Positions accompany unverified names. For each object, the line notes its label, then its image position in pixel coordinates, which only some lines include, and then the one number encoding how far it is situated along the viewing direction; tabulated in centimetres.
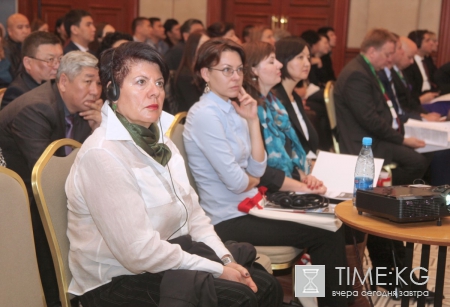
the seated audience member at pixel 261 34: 624
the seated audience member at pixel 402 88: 473
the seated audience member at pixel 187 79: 436
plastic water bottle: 240
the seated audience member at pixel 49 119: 234
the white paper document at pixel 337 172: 290
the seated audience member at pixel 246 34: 725
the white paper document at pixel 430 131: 405
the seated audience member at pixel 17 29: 623
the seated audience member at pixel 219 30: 624
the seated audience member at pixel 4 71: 504
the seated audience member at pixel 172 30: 841
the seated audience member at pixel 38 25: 683
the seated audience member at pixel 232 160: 246
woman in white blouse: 173
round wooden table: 189
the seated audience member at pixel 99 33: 599
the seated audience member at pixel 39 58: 334
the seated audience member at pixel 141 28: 739
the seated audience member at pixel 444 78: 599
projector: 197
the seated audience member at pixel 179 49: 643
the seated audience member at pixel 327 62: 724
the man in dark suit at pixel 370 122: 406
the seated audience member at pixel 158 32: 814
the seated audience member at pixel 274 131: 285
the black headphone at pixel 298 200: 249
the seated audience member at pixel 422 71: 639
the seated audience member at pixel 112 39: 452
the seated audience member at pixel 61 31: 641
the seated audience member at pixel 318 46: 705
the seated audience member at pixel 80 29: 547
